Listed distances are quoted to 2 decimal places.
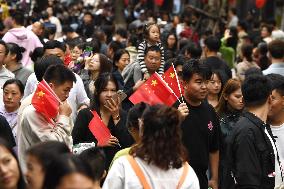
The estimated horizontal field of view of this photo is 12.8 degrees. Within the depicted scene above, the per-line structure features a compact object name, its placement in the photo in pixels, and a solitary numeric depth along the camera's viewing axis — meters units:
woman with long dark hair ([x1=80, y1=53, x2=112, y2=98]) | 16.35
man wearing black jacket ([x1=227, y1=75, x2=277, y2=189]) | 10.00
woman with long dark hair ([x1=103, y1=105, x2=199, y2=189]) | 8.37
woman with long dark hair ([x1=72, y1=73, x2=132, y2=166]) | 12.01
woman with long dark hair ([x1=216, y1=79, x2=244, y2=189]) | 13.70
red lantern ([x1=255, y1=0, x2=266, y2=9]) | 39.73
